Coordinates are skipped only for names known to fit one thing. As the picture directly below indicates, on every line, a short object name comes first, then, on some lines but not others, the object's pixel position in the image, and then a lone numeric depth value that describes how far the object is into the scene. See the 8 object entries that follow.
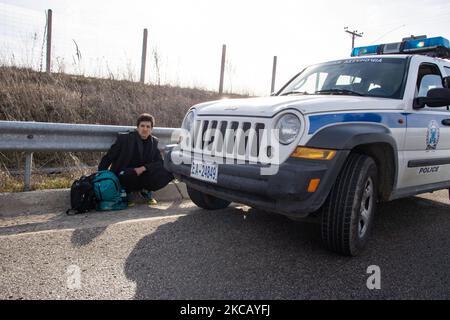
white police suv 2.47
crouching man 4.16
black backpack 3.71
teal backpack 3.81
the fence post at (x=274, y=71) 13.33
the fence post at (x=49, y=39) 8.12
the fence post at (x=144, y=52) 9.91
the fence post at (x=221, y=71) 11.68
